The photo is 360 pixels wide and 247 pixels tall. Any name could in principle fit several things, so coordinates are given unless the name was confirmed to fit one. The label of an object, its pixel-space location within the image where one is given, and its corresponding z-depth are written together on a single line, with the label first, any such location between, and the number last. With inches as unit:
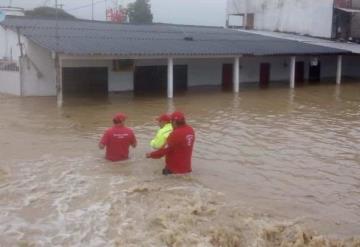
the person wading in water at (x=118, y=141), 390.0
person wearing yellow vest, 365.7
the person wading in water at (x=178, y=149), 347.3
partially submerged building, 832.3
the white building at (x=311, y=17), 1347.2
